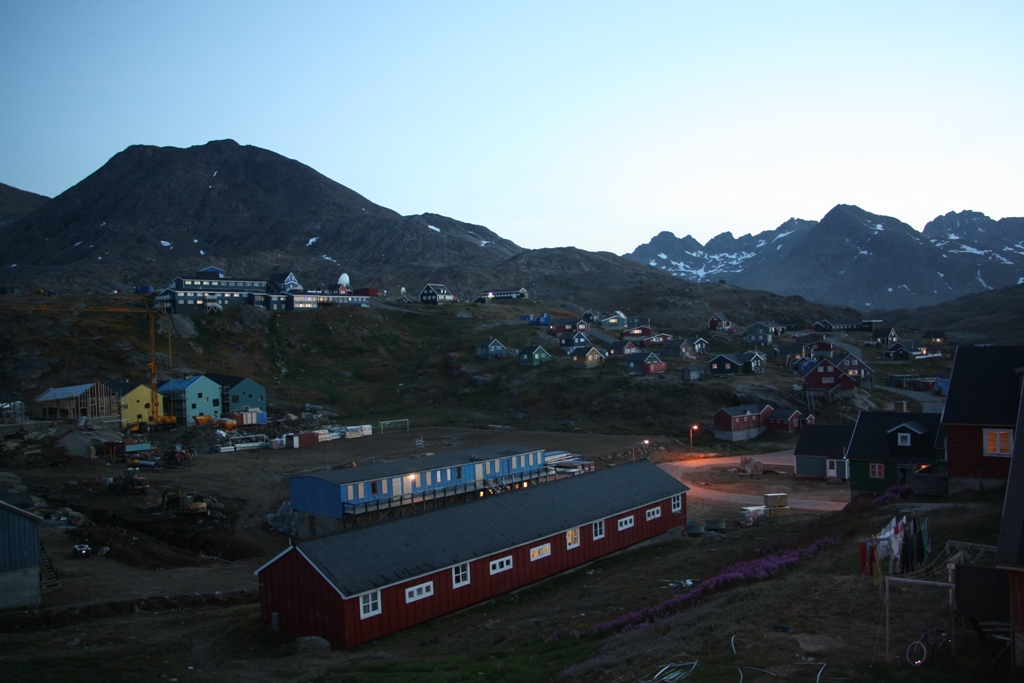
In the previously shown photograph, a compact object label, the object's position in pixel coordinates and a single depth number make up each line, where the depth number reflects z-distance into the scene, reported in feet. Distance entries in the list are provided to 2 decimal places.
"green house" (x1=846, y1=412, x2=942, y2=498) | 135.95
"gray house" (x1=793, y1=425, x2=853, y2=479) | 179.42
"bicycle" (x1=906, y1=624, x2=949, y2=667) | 43.93
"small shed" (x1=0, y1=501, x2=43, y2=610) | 98.07
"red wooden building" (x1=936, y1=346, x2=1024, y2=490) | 101.65
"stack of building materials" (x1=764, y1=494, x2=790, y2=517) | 142.82
